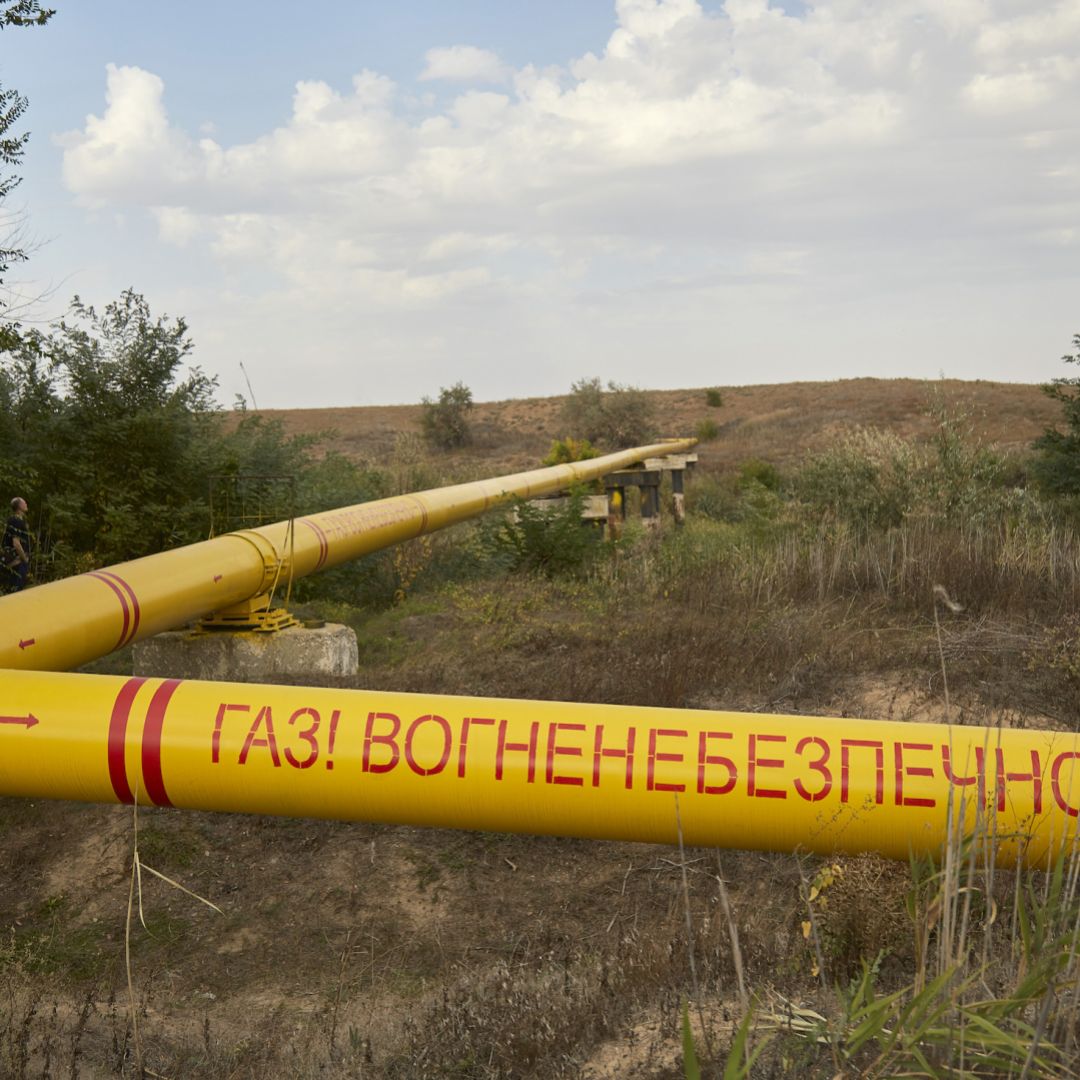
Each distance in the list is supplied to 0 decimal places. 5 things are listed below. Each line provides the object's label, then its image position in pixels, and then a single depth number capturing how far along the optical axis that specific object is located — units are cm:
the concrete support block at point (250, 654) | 781
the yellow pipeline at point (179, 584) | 541
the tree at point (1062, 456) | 1538
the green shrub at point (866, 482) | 1388
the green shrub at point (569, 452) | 2270
